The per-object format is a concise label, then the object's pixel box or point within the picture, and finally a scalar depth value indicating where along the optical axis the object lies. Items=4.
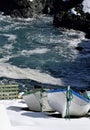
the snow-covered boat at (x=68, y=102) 20.34
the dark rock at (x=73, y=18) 73.06
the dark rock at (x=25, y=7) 86.00
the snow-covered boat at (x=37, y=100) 21.66
